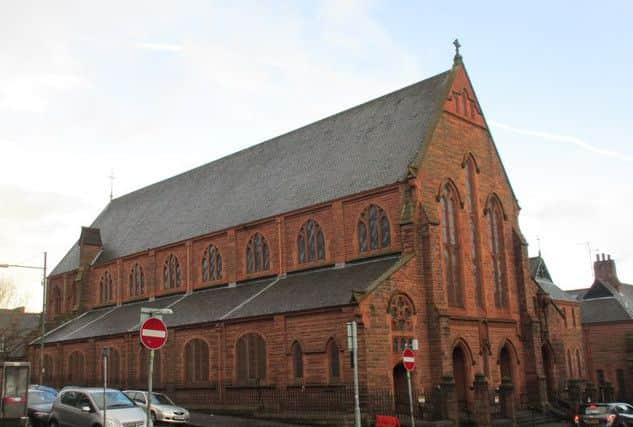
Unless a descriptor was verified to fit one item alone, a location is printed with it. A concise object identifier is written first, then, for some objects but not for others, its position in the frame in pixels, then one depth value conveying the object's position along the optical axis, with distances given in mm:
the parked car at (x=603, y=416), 25344
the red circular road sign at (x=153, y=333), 13602
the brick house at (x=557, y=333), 36562
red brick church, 28422
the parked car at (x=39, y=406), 24734
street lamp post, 35828
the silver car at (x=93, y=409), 19859
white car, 26203
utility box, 21438
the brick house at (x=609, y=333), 64938
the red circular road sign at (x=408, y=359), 21373
